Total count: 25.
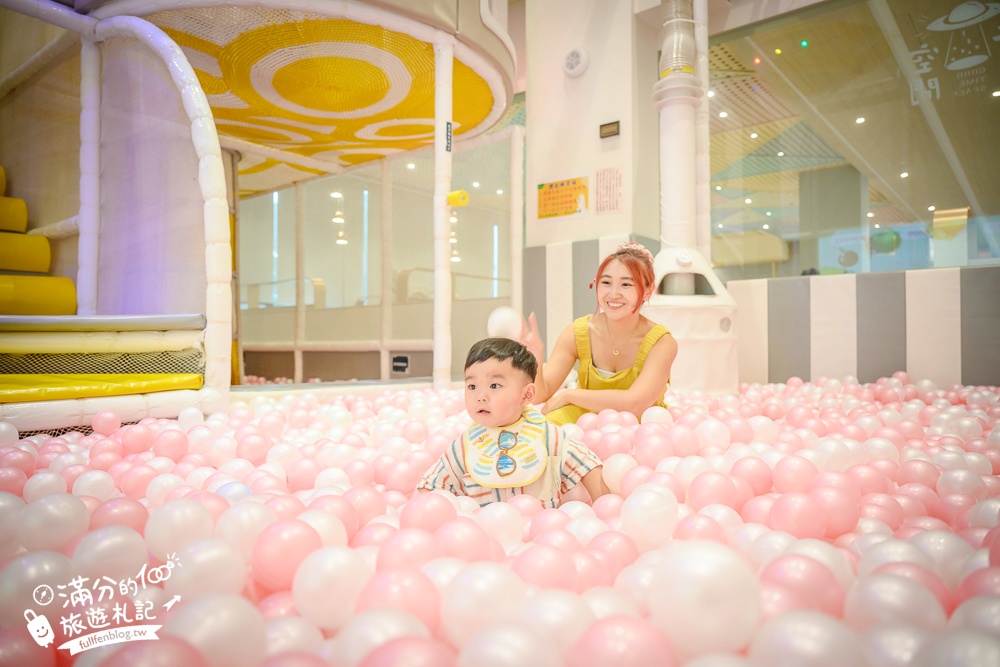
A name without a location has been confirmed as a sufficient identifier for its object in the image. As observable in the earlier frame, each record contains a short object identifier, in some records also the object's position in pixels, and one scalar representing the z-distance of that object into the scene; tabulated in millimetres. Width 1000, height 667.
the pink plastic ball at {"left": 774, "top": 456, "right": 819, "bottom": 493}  1123
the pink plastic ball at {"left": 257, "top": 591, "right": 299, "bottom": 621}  712
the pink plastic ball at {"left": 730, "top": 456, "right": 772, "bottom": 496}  1161
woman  1817
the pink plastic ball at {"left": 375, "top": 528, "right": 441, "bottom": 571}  748
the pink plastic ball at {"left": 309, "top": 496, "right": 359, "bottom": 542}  943
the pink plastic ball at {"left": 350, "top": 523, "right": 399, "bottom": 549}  855
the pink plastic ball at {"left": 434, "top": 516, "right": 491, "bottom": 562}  789
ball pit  537
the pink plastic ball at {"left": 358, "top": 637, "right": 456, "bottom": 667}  479
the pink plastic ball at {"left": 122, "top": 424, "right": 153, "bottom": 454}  1597
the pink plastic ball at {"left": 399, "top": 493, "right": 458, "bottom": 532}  917
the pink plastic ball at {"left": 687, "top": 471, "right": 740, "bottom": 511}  1044
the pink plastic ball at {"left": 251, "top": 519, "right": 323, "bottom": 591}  752
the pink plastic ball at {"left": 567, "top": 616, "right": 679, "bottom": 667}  500
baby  1162
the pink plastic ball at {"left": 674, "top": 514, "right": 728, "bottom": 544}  885
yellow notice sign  3857
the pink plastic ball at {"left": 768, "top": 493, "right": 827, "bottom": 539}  909
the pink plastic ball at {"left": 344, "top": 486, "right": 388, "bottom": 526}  1032
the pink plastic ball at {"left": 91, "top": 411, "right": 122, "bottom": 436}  1798
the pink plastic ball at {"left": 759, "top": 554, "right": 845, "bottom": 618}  653
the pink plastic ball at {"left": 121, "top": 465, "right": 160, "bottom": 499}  1209
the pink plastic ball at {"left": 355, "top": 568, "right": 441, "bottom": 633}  633
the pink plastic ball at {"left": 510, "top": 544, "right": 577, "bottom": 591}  707
